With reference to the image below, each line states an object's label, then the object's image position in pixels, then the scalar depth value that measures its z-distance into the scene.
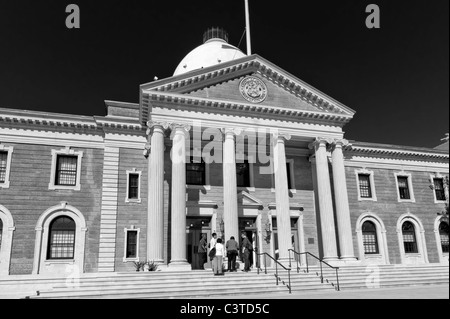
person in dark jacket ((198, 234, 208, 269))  21.30
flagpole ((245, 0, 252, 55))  26.24
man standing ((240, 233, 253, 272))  19.24
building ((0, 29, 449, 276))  21.38
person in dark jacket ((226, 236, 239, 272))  18.73
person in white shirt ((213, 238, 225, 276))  18.03
